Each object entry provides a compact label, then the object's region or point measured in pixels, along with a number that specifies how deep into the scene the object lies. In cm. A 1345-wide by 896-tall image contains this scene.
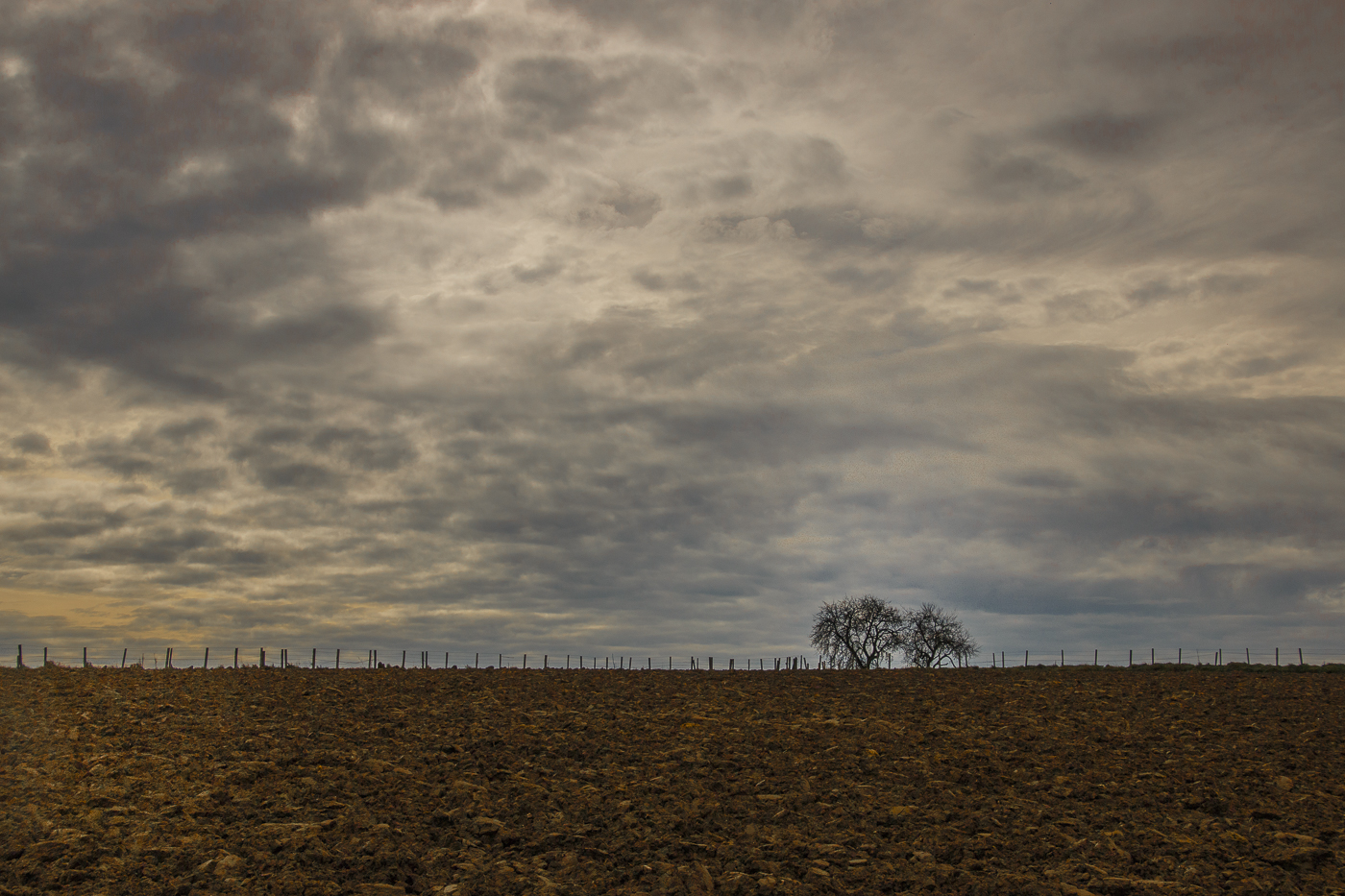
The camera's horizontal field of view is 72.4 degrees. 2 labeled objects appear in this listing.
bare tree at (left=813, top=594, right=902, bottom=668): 9106
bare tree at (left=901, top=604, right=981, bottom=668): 9106
